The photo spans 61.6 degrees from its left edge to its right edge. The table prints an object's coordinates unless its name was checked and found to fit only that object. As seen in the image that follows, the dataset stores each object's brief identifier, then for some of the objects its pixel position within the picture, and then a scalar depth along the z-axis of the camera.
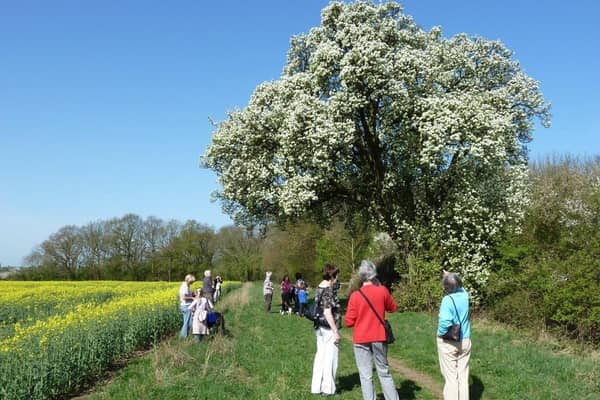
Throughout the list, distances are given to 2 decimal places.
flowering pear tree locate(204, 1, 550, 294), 20.28
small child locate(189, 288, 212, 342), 13.72
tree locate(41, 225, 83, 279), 76.94
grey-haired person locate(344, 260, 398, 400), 7.45
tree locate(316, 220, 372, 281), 47.56
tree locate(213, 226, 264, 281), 85.50
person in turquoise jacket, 7.38
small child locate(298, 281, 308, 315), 22.58
